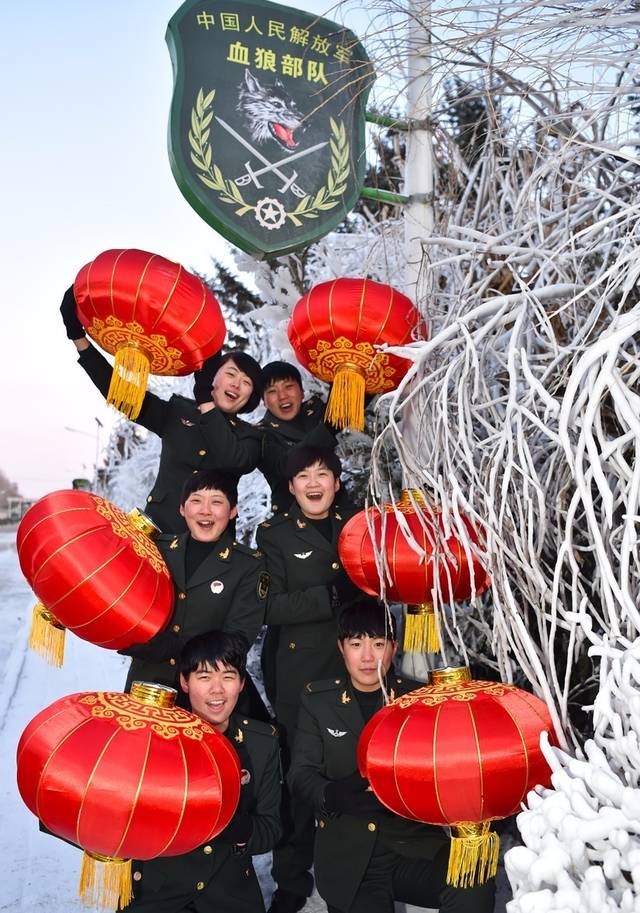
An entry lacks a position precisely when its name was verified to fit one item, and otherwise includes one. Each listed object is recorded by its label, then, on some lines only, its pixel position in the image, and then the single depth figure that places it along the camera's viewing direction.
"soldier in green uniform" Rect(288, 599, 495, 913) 2.93
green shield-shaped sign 3.92
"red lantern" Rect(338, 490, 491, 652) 2.86
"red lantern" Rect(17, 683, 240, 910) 2.34
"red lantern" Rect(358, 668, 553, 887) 2.34
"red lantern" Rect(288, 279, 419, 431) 3.36
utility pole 3.89
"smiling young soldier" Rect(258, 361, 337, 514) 4.12
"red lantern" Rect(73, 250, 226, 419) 3.21
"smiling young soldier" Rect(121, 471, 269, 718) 3.44
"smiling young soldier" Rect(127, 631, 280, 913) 2.87
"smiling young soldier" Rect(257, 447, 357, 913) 3.62
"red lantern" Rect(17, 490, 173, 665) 2.77
